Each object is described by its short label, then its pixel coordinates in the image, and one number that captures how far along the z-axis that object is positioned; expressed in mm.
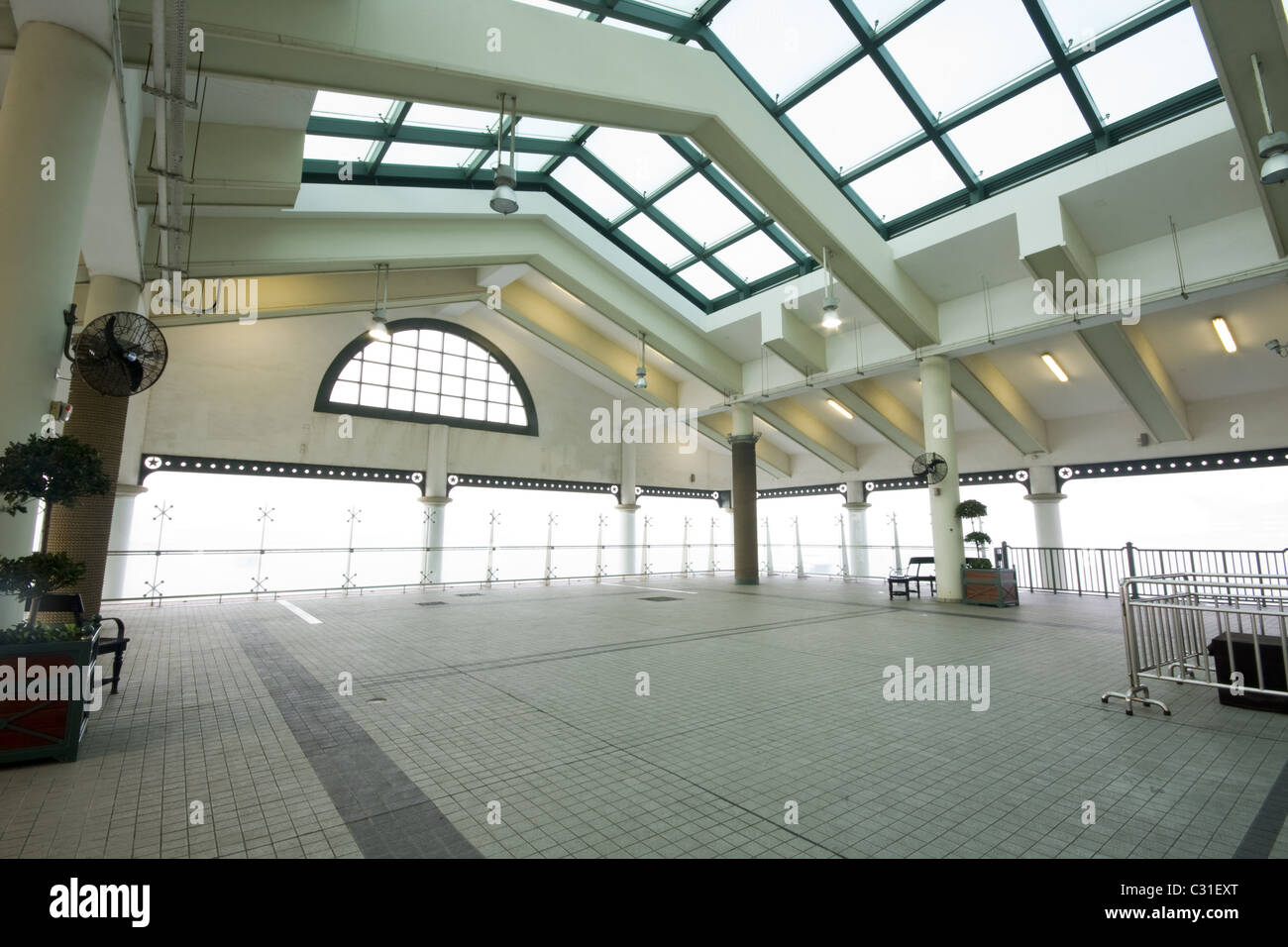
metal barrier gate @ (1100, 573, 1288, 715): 4205
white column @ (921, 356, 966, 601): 11562
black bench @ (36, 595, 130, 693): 4802
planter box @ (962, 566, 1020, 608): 10836
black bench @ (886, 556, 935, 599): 12086
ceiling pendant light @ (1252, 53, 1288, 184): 5234
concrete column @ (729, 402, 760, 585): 16312
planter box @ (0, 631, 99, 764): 3268
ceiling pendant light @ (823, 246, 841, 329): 9102
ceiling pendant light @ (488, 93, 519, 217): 6656
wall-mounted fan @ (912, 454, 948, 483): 11516
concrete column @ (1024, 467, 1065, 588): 14383
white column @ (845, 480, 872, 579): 19062
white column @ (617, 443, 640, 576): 19516
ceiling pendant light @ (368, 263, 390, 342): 10361
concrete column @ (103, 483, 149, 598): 11250
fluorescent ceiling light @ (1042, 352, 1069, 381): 12785
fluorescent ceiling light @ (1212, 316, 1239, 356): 10634
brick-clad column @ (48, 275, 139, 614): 6910
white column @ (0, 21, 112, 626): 3734
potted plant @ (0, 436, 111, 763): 3289
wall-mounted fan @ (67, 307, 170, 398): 4430
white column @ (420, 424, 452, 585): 15641
